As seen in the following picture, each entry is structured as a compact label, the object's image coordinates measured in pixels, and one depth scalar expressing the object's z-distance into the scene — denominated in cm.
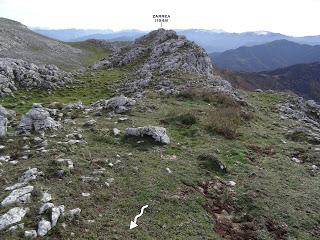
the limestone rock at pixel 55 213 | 736
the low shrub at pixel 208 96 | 2033
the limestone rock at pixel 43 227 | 707
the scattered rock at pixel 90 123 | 1388
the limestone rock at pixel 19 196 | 789
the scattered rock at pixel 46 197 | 800
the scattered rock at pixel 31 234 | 694
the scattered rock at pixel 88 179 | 919
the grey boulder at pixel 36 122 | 1247
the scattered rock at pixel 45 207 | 762
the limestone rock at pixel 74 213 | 767
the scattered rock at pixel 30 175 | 887
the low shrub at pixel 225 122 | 1522
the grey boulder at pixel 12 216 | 719
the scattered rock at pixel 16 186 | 848
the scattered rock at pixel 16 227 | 704
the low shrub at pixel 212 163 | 1158
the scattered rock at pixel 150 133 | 1279
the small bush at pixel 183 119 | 1600
